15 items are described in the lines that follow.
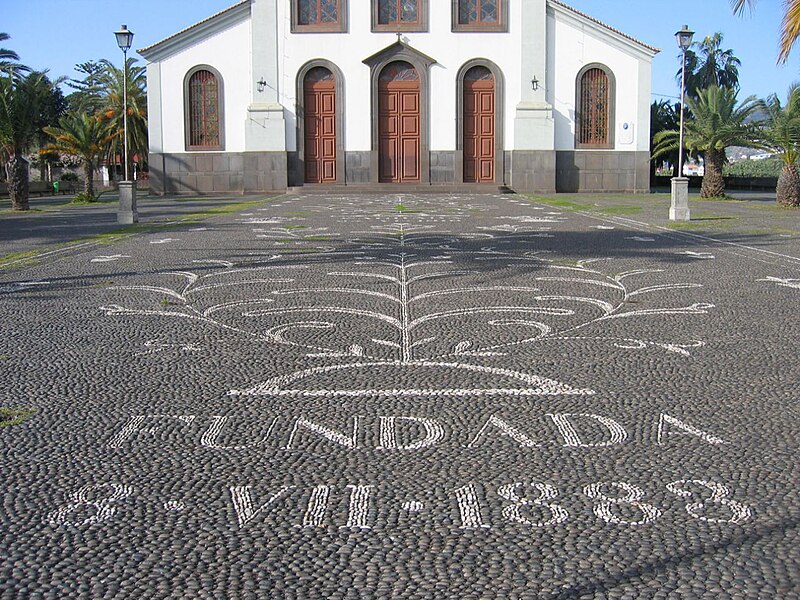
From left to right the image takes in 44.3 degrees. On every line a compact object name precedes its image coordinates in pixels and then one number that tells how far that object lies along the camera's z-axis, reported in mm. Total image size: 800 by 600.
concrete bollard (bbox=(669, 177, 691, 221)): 20047
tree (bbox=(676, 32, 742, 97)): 69375
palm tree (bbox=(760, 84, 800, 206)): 26922
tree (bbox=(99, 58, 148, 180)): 60188
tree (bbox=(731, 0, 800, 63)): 15898
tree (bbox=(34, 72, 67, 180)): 59250
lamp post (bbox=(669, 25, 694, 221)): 20062
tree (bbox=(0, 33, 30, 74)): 46844
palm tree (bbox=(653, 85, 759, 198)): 33531
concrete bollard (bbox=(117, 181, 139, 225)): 20422
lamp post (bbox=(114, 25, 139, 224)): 20422
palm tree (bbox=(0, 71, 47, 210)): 27531
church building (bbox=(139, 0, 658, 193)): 40406
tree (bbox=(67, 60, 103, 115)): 66562
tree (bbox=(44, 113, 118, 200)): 33938
